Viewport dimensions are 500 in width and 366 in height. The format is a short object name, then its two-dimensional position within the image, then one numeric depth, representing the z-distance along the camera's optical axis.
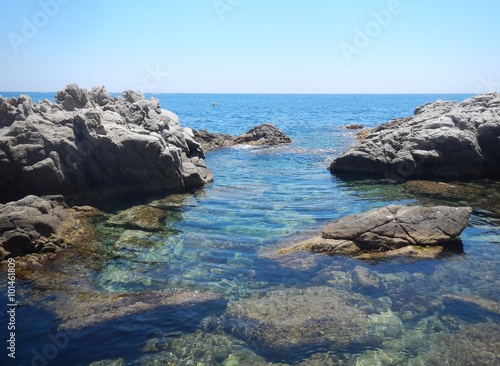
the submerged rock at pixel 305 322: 9.64
